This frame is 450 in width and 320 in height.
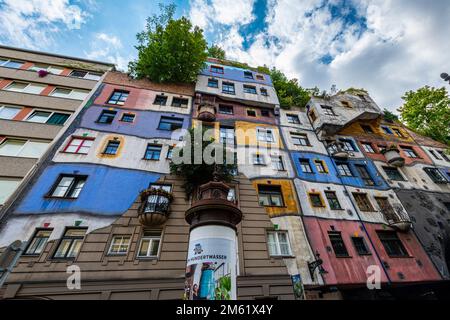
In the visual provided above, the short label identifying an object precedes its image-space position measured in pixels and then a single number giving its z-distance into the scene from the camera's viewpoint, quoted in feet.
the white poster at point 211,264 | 12.91
